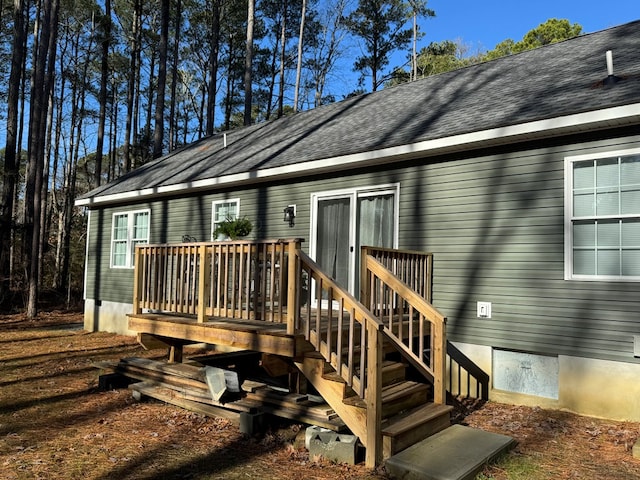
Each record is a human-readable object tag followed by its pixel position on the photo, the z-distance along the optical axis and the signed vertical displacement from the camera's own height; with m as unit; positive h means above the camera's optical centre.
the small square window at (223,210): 9.41 +0.88
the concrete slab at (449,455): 3.47 -1.54
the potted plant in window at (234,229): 7.45 +0.40
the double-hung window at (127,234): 11.54 +0.46
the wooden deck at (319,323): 4.02 -0.73
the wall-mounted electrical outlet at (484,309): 6.04 -0.64
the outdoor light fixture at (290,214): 8.33 +0.71
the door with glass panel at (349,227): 7.23 +0.47
